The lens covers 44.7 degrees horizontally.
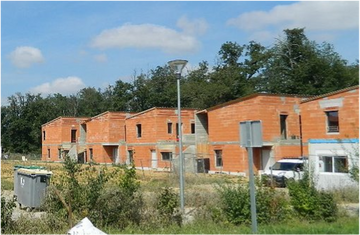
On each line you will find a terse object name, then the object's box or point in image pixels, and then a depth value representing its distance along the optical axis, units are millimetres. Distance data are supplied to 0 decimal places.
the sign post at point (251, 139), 9344
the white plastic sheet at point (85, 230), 8516
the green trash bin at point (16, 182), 17812
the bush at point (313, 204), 12891
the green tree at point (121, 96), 86500
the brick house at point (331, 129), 28034
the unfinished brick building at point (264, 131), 38656
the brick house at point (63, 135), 74644
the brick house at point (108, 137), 60250
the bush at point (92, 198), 10680
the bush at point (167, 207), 11492
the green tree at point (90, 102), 99469
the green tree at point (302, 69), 58000
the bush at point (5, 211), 9836
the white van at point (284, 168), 28547
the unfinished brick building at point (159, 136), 49844
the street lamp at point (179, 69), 14983
